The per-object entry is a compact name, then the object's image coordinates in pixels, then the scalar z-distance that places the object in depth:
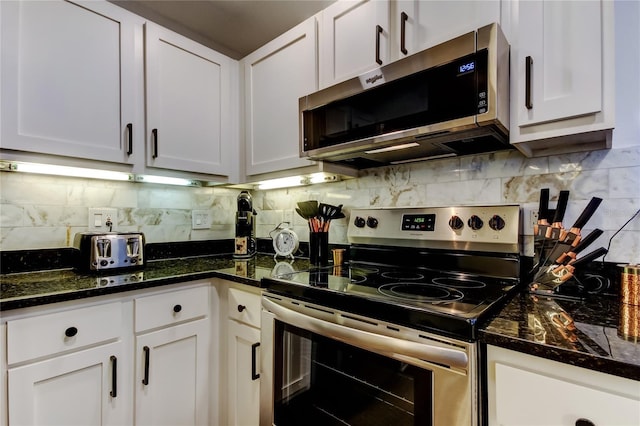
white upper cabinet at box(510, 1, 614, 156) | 0.88
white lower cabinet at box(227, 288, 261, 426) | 1.39
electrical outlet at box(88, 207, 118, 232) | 1.68
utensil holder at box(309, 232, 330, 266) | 1.65
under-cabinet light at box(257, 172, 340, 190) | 1.73
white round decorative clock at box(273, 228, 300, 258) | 1.93
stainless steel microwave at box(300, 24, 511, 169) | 1.00
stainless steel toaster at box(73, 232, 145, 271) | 1.46
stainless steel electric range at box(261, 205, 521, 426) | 0.79
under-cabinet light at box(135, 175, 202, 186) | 1.71
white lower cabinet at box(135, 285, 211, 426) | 1.33
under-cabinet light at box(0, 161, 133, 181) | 1.37
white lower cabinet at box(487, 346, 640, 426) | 0.60
